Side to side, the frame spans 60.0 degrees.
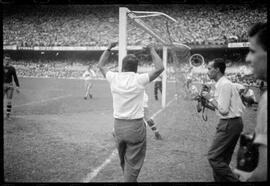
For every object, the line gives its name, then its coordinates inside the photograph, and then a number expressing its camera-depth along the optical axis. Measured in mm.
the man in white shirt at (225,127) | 3209
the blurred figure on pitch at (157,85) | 13133
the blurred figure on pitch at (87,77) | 14002
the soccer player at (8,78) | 8414
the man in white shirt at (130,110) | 2988
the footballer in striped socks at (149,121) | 5863
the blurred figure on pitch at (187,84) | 10122
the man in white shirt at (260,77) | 1386
